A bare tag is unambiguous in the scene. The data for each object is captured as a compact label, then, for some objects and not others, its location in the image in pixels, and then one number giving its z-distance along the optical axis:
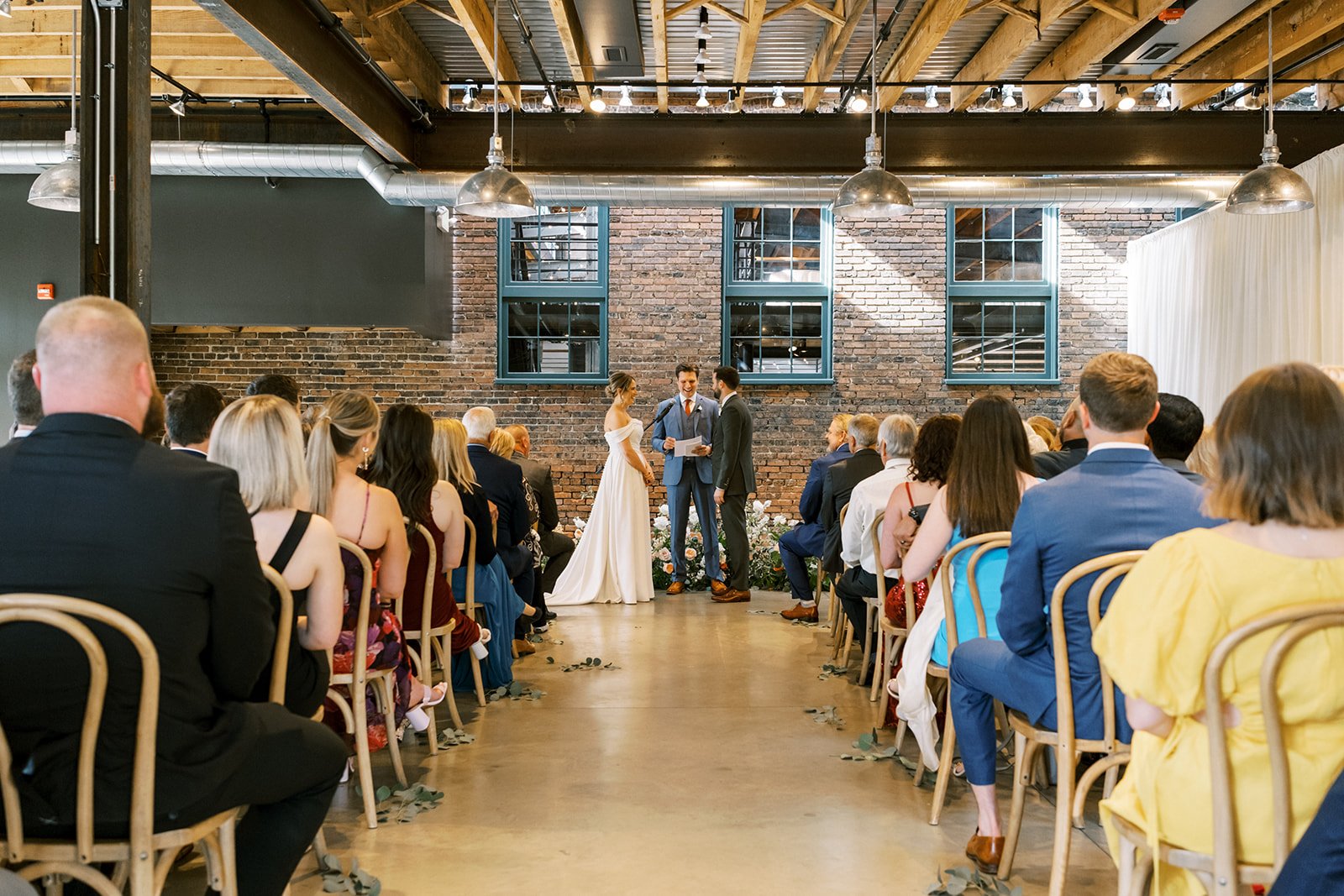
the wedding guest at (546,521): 6.35
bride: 7.83
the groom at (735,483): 7.88
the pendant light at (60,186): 6.06
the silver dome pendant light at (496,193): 5.46
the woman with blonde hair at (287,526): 2.60
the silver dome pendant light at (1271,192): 5.52
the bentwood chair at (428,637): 3.95
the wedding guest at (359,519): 3.39
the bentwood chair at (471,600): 4.60
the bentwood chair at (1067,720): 2.40
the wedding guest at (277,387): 4.12
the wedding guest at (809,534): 6.64
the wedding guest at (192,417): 3.34
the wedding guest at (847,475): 5.97
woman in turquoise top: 3.39
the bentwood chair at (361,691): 3.21
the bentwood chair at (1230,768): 1.67
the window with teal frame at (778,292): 10.44
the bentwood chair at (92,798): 1.77
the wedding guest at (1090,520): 2.59
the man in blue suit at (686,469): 8.19
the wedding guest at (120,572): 1.87
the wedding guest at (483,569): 4.73
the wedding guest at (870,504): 4.82
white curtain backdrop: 7.32
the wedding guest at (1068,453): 4.51
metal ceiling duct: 7.61
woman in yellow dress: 1.75
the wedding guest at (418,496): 4.11
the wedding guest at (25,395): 2.80
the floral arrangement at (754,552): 8.54
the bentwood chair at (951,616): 3.11
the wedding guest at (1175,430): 3.56
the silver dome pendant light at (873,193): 5.57
